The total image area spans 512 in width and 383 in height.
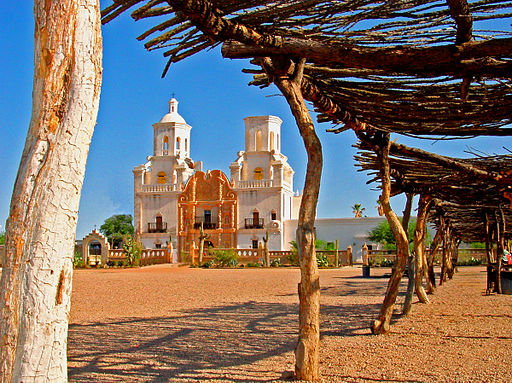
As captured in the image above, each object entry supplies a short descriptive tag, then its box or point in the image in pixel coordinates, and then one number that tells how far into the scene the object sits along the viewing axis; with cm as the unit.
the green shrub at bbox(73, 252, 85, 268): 3816
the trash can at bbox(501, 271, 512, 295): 1389
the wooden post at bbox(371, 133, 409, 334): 748
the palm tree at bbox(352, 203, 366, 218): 6431
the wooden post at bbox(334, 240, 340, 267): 3631
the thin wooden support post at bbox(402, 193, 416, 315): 965
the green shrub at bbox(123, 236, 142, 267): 3881
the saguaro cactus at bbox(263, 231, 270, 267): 3597
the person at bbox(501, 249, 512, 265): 1652
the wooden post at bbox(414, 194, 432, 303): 1042
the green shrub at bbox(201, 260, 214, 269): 3570
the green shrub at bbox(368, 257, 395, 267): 3603
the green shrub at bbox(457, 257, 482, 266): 3750
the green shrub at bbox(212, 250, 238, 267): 3604
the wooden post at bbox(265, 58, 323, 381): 464
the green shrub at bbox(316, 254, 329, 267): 3531
